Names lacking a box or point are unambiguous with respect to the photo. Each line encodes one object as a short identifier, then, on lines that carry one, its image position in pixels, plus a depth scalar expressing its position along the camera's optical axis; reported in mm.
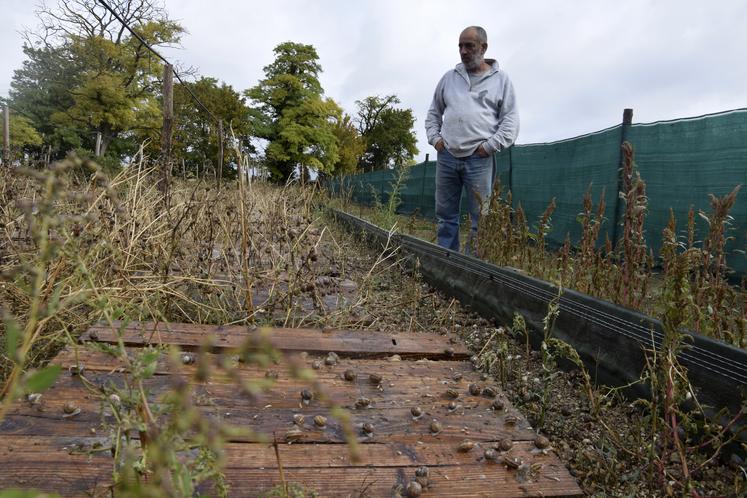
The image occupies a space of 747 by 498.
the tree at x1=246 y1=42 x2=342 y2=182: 45688
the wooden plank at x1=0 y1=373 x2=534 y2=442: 1456
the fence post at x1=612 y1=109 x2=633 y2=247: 6000
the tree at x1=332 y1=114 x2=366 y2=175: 59469
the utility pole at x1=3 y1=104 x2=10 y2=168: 10914
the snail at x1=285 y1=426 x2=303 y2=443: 1447
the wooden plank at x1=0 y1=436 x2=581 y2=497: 1217
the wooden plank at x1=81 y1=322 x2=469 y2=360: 2145
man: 4918
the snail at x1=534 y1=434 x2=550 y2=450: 1512
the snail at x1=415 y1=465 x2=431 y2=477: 1339
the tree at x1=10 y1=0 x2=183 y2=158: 34344
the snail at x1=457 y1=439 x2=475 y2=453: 1474
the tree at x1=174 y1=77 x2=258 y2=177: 31458
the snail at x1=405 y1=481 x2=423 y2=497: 1250
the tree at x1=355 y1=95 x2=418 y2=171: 69438
